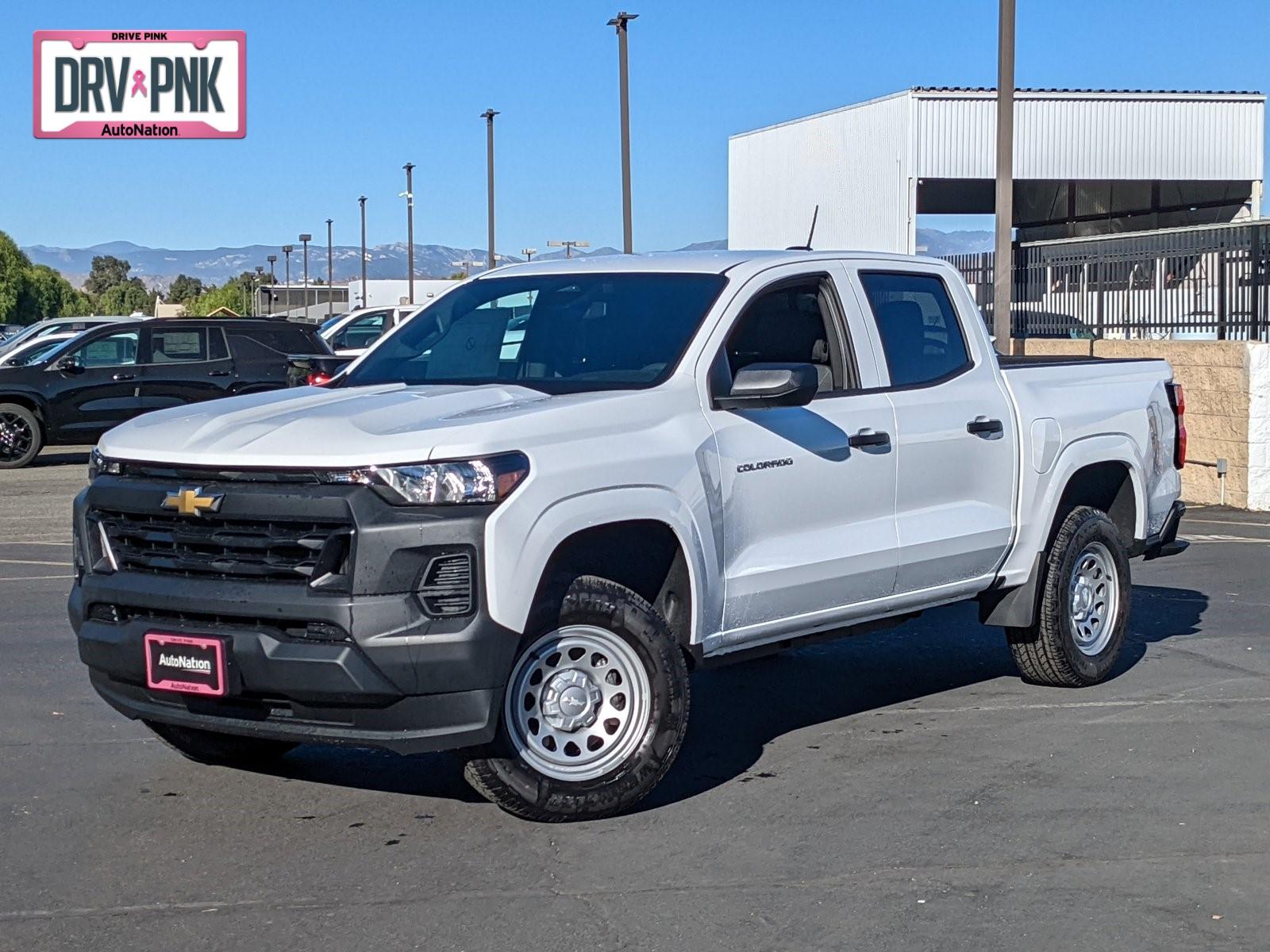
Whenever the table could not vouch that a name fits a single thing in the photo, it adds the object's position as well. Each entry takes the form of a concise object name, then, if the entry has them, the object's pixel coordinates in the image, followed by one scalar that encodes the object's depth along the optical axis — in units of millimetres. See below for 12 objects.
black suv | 21234
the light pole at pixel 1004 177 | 19266
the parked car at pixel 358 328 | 29141
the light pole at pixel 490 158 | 43969
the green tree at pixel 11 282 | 131125
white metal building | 37188
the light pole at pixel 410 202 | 64938
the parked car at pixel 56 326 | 29734
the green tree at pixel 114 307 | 197125
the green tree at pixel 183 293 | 191112
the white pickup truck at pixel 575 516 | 5367
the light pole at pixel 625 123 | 31094
